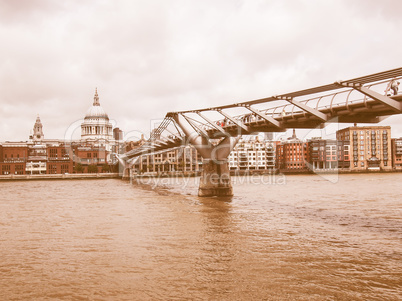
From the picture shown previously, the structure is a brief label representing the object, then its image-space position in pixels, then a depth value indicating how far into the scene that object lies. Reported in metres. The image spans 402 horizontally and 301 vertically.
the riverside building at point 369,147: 138.50
